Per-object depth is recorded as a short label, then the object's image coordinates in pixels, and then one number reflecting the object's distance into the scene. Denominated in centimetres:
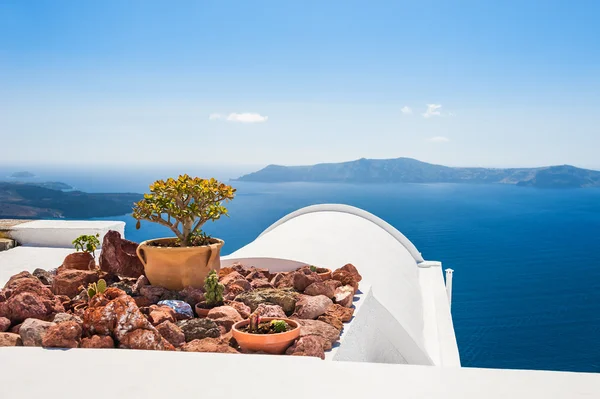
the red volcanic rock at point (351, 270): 516
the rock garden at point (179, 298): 303
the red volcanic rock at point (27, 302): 337
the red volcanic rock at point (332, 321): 377
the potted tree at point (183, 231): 432
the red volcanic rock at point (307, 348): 312
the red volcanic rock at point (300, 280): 466
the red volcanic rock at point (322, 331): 338
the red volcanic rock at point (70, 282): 424
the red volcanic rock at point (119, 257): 468
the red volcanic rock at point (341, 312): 396
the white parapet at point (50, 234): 708
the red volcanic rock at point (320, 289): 443
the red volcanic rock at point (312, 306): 394
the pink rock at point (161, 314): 349
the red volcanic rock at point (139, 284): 436
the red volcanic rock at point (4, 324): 322
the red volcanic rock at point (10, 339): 299
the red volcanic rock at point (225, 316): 363
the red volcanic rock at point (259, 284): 479
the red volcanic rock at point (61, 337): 280
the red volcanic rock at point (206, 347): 308
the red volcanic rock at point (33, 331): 303
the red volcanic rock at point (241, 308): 392
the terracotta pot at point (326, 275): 502
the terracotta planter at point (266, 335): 317
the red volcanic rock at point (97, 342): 285
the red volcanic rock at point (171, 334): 328
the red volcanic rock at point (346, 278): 483
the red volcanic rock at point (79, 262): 488
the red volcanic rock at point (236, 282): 467
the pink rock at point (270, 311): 375
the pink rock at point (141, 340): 291
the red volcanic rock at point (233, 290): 445
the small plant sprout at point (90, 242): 498
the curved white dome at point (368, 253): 605
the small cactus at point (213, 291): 399
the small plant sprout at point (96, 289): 359
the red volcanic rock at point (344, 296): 430
